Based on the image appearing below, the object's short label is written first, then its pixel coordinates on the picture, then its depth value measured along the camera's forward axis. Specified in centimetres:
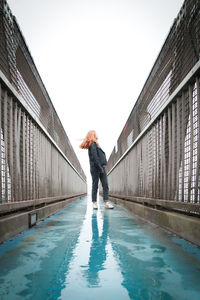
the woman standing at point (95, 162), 552
